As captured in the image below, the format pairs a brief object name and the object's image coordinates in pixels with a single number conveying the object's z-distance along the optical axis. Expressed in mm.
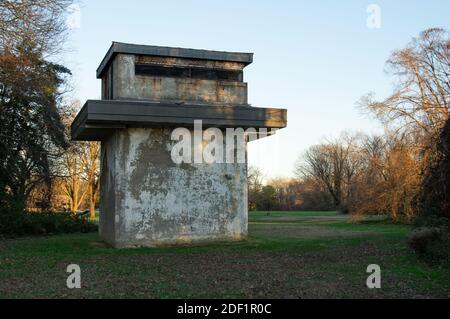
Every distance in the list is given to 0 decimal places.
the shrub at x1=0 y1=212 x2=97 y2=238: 24812
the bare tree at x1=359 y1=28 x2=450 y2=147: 30406
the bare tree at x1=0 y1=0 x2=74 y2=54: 17422
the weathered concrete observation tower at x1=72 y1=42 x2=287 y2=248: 17844
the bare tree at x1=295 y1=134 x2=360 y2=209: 73625
